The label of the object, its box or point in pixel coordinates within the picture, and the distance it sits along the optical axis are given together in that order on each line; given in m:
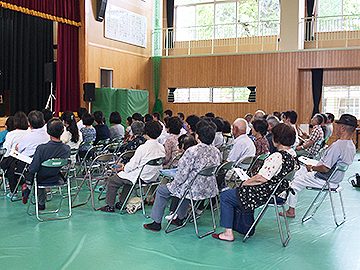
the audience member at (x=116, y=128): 8.00
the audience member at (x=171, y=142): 5.69
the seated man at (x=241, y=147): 5.68
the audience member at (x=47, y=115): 7.36
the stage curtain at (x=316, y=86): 14.32
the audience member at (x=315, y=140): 8.24
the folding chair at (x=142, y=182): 5.03
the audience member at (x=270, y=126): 6.76
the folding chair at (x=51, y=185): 4.75
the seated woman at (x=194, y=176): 4.48
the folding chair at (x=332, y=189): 4.89
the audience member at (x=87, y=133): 7.09
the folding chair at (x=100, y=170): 5.43
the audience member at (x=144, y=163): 5.06
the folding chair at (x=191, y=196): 4.35
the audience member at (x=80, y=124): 7.70
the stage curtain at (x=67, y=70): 12.25
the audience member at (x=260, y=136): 6.29
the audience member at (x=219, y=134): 6.77
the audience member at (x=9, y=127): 6.03
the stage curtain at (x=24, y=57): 12.43
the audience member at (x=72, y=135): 6.65
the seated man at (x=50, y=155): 4.85
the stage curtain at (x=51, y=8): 10.48
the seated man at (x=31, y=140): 5.59
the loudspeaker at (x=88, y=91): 12.49
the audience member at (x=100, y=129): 7.77
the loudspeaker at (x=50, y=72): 12.55
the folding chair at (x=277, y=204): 4.15
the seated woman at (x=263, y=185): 4.11
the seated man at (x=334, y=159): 4.99
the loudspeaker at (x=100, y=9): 12.82
